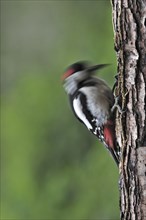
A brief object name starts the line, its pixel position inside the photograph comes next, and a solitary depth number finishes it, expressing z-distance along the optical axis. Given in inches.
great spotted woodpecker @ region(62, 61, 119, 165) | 281.3
